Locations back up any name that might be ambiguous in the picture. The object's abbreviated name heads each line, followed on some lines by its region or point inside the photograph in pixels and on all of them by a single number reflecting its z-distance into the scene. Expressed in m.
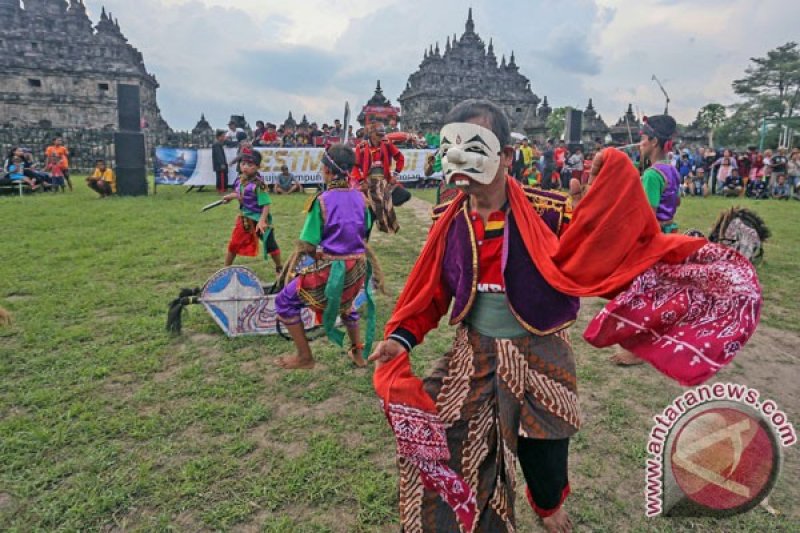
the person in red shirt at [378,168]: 7.66
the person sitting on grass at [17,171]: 17.85
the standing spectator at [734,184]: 21.92
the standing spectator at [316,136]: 23.39
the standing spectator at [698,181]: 22.44
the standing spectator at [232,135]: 19.73
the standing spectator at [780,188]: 20.98
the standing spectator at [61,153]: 19.81
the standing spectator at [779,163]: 20.66
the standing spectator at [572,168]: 22.08
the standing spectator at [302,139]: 23.51
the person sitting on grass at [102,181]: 17.16
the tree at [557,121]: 80.19
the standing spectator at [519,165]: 16.88
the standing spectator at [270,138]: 22.05
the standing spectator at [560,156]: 23.20
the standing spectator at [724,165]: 21.67
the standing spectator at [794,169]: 20.48
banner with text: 19.52
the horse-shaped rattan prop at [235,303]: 5.41
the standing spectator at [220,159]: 19.06
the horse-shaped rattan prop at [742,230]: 6.82
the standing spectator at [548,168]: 22.17
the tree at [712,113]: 63.81
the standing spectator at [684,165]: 22.00
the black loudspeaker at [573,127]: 25.11
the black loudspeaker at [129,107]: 17.67
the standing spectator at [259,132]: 22.66
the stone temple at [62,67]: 40.81
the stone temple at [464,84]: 54.81
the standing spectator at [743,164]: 21.72
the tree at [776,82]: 47.41
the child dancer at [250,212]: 6.92
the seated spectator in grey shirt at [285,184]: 19.78
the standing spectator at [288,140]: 23.04
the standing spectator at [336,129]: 26.14
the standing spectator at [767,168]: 20.75
